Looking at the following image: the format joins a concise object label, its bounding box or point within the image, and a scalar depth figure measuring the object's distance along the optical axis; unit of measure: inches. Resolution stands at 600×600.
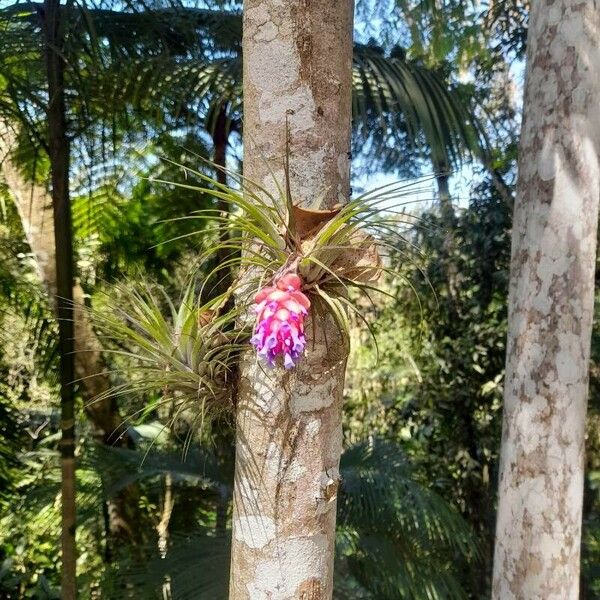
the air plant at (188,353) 30.5
